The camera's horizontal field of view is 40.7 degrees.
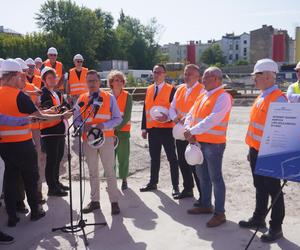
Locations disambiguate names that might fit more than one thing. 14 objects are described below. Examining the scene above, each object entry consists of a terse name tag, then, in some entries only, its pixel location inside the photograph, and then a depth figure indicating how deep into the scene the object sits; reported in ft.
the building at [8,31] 305.16
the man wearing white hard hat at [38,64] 38.54
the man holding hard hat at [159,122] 21.76
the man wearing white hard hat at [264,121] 15.49
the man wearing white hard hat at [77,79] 34.27
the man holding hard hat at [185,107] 20.13
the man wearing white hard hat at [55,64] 35.24
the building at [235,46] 400.08
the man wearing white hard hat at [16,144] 16.62
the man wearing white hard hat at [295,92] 18.72
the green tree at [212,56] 322.75
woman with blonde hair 21.81
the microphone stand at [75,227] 16.83
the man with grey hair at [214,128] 16.61
